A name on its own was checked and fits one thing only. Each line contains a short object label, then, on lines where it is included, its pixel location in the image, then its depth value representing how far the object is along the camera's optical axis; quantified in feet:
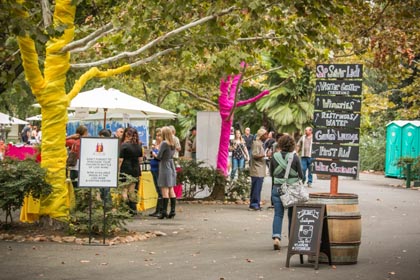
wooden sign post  42.09
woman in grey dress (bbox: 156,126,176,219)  60.91
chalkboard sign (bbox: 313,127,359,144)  42.34
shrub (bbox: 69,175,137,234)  48.96
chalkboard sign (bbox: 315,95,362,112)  42.22
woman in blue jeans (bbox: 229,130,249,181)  94.48
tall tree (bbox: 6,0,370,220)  48.39
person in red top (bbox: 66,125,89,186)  60.44
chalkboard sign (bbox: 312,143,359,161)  42.04
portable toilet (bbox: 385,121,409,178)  117.08
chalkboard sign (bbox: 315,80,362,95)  42.11
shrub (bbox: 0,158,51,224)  47.80
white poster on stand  47.42
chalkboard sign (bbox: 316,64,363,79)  42.19
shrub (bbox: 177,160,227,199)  74.95
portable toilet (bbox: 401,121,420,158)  114.32
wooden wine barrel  39.75
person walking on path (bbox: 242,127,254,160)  116.30
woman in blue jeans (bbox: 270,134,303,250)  44.60
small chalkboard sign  39.09
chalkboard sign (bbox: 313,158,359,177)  41.93
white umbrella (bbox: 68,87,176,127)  74.02
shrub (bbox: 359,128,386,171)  144.97
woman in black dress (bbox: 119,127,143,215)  61.16
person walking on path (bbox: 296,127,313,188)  91.15
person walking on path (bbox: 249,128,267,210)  68.13
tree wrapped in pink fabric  80.33
